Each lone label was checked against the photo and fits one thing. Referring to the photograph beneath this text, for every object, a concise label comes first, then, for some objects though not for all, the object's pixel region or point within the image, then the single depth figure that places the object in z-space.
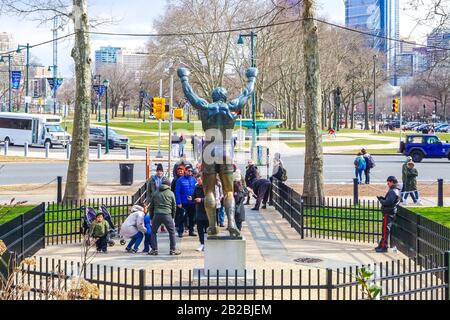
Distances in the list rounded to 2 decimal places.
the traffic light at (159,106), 28.47
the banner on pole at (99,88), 54.82
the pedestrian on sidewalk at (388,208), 14.43
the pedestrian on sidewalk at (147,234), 14.10
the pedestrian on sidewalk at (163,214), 13.81
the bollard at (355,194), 21.77
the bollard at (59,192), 22.01
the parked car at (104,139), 54.41
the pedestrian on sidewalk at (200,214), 14.07
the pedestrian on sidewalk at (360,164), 28.61
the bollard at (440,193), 21.80
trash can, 28.22
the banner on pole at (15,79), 62.75
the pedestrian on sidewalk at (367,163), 28.69
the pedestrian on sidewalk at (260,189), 20.61
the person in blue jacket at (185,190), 15.85
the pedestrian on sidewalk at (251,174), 21.64
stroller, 14.31
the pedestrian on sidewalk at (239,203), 15.30
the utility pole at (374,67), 79.72
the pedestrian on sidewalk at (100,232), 13.73
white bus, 53.59
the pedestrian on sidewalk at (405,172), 22.57
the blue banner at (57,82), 62.96
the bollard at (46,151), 43.97
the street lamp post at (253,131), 40.31
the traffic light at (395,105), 59.04
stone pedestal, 11.43
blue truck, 42.77
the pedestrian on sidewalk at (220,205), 15.31
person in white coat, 14.05
